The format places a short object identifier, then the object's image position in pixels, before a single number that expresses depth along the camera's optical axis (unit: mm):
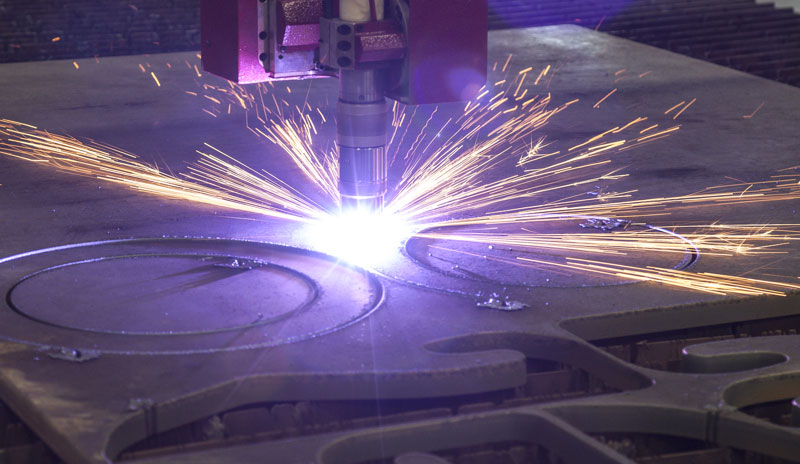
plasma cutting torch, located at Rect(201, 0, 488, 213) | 2973
